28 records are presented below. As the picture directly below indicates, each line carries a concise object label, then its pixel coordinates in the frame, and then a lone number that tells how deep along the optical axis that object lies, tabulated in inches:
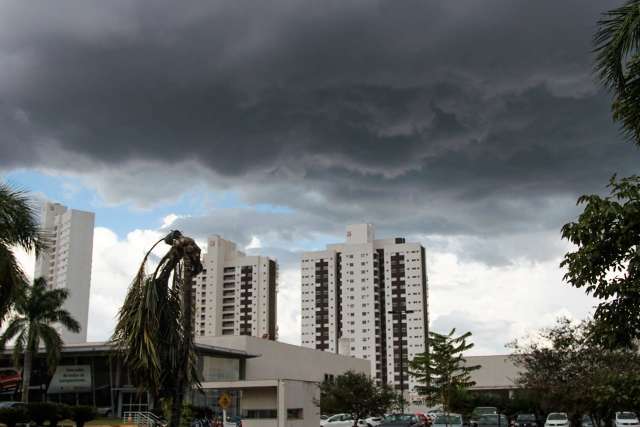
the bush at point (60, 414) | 1314.0
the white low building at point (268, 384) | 2502.5
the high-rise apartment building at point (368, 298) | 6348.4
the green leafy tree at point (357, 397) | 2155.5
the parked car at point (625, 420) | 1917.0
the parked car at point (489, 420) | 1890.7
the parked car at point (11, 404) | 1772.1
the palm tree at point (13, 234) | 727.1
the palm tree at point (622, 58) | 383.9
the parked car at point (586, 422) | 2176.7
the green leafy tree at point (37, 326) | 2249.0
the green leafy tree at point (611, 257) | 393.7
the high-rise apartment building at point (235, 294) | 6934.1
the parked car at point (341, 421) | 2202.4
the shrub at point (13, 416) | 1185.4
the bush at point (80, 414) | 1358.3
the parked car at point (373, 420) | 2336.9
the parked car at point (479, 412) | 2065.9
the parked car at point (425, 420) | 2435.8
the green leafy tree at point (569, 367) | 1067.3
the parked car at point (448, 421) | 1818.4
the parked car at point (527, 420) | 1990.7
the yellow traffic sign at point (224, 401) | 1142.3
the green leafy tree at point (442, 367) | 1909.4
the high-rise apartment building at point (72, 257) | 6471.5
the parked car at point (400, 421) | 1867.6
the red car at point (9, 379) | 2610.7
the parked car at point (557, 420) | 1827.5
